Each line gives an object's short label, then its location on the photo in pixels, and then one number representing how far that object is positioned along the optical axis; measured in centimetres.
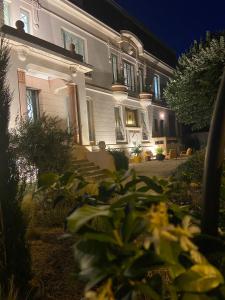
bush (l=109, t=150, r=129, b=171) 1109
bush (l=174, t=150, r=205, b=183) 734
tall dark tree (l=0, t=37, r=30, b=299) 227
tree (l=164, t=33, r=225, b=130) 1016
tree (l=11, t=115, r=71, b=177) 609
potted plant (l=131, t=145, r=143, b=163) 1561
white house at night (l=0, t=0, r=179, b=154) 924
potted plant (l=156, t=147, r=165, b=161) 1660
